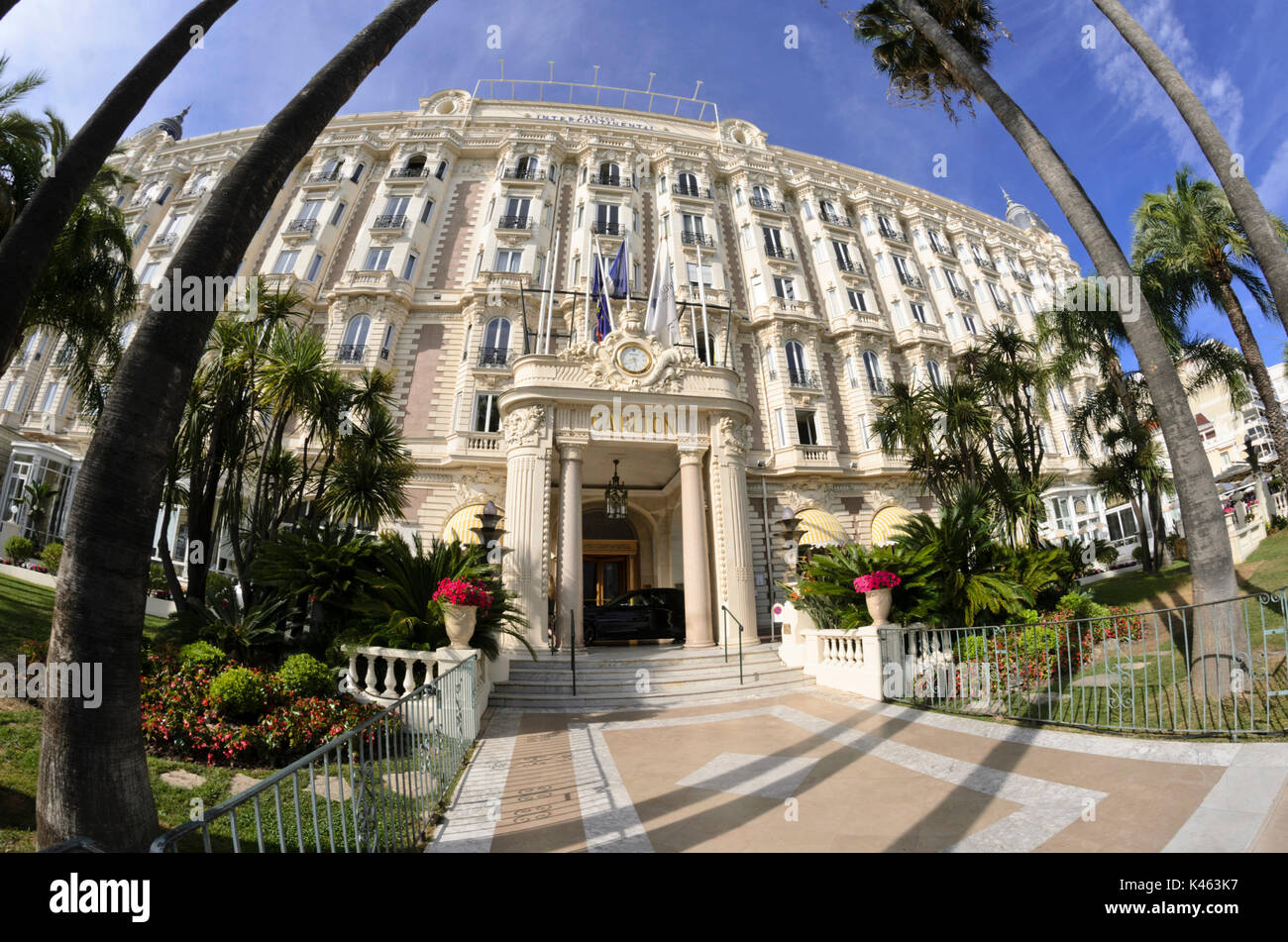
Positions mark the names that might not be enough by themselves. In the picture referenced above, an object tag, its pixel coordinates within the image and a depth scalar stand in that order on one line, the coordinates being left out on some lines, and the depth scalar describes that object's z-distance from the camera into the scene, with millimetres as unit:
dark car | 14953
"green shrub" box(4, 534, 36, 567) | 15828
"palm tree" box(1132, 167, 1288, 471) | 13156
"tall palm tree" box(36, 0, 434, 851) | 2812
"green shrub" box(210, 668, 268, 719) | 6625
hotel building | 14727
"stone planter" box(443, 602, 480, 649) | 9070
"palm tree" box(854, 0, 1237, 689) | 6793
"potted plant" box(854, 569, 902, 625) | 9773
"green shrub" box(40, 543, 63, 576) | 14552
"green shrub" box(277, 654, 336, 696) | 7598
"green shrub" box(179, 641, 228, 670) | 7500
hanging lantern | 15569
